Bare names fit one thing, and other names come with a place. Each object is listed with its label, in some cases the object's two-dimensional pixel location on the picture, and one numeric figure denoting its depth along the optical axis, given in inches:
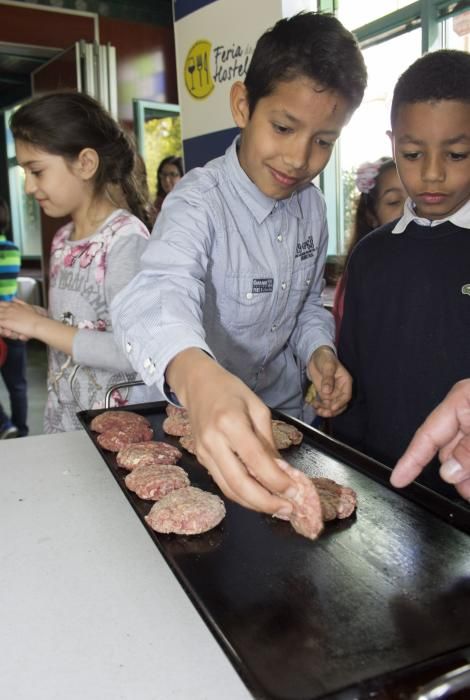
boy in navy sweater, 47.1
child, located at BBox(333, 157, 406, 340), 80.4
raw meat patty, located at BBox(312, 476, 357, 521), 36.1
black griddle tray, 23.9
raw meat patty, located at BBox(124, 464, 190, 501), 40.6
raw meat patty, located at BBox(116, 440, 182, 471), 44.9
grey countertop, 25.2
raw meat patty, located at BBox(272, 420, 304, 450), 47.5
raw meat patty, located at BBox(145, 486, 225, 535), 35.8
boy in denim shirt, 24.2
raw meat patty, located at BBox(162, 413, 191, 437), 51.6
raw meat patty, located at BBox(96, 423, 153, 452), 47.9
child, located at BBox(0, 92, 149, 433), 60.1
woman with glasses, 164.9
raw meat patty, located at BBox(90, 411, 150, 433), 50.3
